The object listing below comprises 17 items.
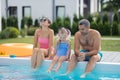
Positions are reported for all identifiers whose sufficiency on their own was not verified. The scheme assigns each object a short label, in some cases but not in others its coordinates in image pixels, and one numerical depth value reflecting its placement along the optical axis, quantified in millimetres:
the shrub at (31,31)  26266
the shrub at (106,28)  26859
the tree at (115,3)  27652
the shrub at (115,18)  27500
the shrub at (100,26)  26923
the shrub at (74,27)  27281
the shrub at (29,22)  30422
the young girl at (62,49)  8352
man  7855
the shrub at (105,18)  27734
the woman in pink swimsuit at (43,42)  8577
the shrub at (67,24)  27688
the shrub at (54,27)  27719
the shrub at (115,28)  27000
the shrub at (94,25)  26900
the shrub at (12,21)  29562
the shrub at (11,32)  21786
